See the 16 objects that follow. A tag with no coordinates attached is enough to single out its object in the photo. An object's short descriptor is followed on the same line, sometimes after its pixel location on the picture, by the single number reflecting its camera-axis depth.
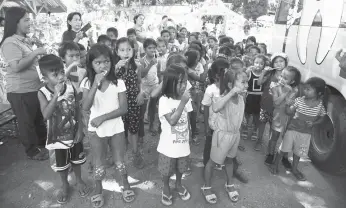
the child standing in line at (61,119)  2.11
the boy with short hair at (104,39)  3.66
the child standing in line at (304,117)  2.64
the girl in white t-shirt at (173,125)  2.05
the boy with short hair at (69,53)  2.60
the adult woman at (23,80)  2.69
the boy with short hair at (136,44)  4.05
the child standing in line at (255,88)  3.58
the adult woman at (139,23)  4.84
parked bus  2.81
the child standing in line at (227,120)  2.20
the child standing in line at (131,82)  2.72
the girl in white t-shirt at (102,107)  2.09
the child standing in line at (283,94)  2.81
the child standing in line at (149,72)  3.30
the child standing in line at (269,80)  3.21
